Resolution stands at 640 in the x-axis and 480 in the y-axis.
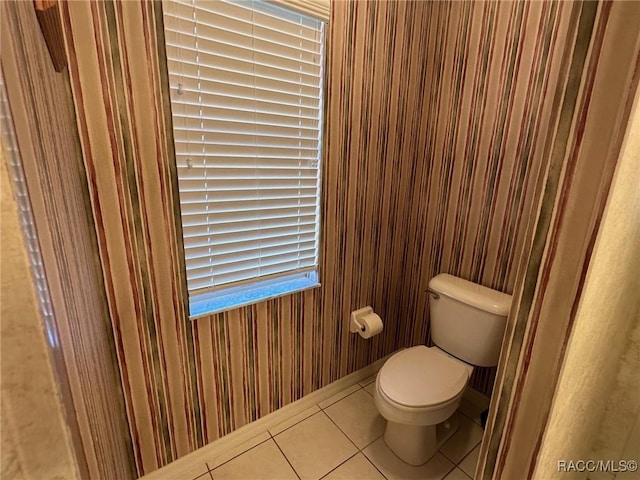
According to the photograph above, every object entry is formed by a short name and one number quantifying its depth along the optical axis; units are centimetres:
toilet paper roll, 176
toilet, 132
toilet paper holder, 178
